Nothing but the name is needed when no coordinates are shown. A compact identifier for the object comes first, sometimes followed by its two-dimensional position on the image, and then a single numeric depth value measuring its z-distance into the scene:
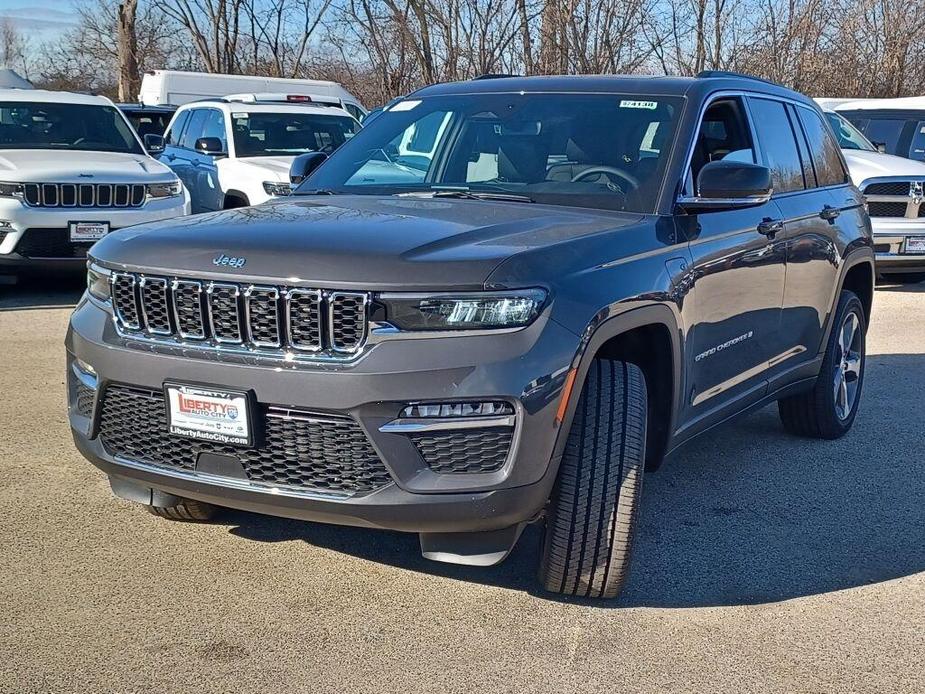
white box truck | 20.59
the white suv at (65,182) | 9.20
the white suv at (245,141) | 11.16
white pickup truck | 11.44
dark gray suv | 3.21
